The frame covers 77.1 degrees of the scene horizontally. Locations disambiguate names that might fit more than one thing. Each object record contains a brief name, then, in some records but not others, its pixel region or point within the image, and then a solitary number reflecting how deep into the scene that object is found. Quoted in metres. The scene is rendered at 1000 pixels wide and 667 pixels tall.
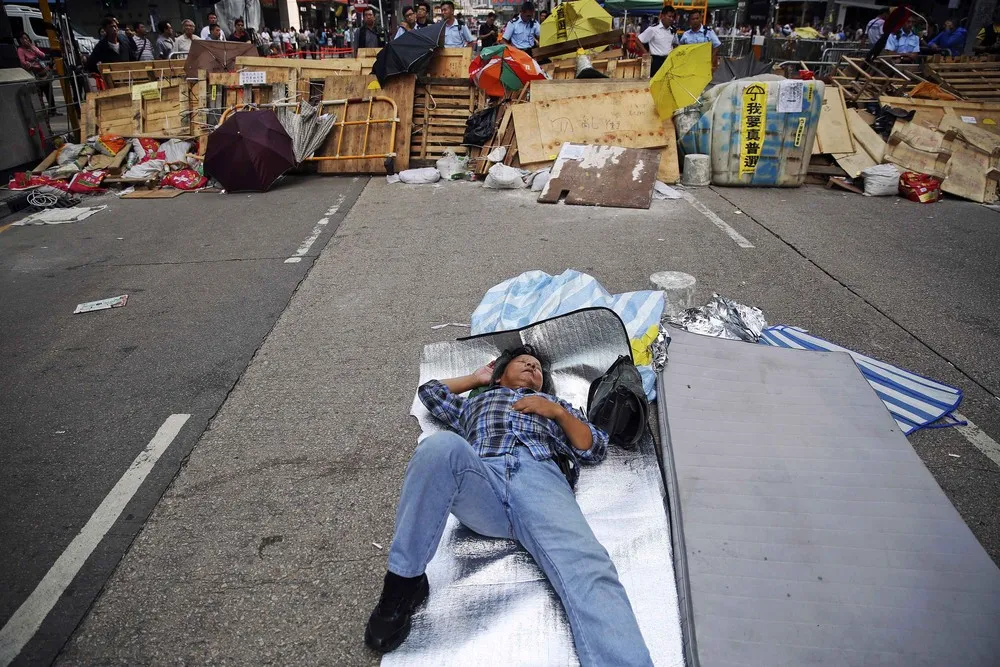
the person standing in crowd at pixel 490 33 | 13.77
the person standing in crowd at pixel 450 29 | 12.17
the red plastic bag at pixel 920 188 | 8.09
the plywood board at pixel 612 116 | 8.93
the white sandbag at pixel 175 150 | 10.33
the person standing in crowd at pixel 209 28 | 15.54
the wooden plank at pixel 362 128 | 10.13
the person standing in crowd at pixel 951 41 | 17.45
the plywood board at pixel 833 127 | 9.28
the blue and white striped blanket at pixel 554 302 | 3.97
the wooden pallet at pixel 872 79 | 11.59
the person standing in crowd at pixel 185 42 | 14.35
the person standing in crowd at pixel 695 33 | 12.89
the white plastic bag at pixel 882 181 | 8.41
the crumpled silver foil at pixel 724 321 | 3.98
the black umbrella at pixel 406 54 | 10.12
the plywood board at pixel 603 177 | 7.86
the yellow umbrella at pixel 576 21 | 12.20
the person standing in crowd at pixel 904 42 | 16.12
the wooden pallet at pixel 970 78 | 11.84
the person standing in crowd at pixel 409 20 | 13.33
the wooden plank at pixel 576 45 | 11.99
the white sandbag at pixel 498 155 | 9.31
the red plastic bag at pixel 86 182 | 9.34
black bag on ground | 2.93
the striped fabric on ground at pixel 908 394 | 3.32
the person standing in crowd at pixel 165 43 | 15.95
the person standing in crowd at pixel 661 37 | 12.16
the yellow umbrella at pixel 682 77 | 8.15
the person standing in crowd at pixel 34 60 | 12.14
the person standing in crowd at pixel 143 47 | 14.37
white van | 17.88
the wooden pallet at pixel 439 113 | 10.57
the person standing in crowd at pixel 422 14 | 12.38
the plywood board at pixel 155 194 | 9.04
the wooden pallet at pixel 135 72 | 12.33
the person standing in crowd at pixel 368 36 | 13.81
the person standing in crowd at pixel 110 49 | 13.30
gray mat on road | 2.02
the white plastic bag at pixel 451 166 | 9.56
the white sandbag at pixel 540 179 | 8.61
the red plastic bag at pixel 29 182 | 9.25
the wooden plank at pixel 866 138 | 9.27
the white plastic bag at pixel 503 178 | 8.71
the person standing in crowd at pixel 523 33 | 12.61
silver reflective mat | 2.08
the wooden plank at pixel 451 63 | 10.91
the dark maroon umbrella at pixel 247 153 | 8.75
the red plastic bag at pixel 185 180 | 9.41
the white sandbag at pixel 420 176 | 9.37
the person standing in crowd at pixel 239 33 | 16.47
